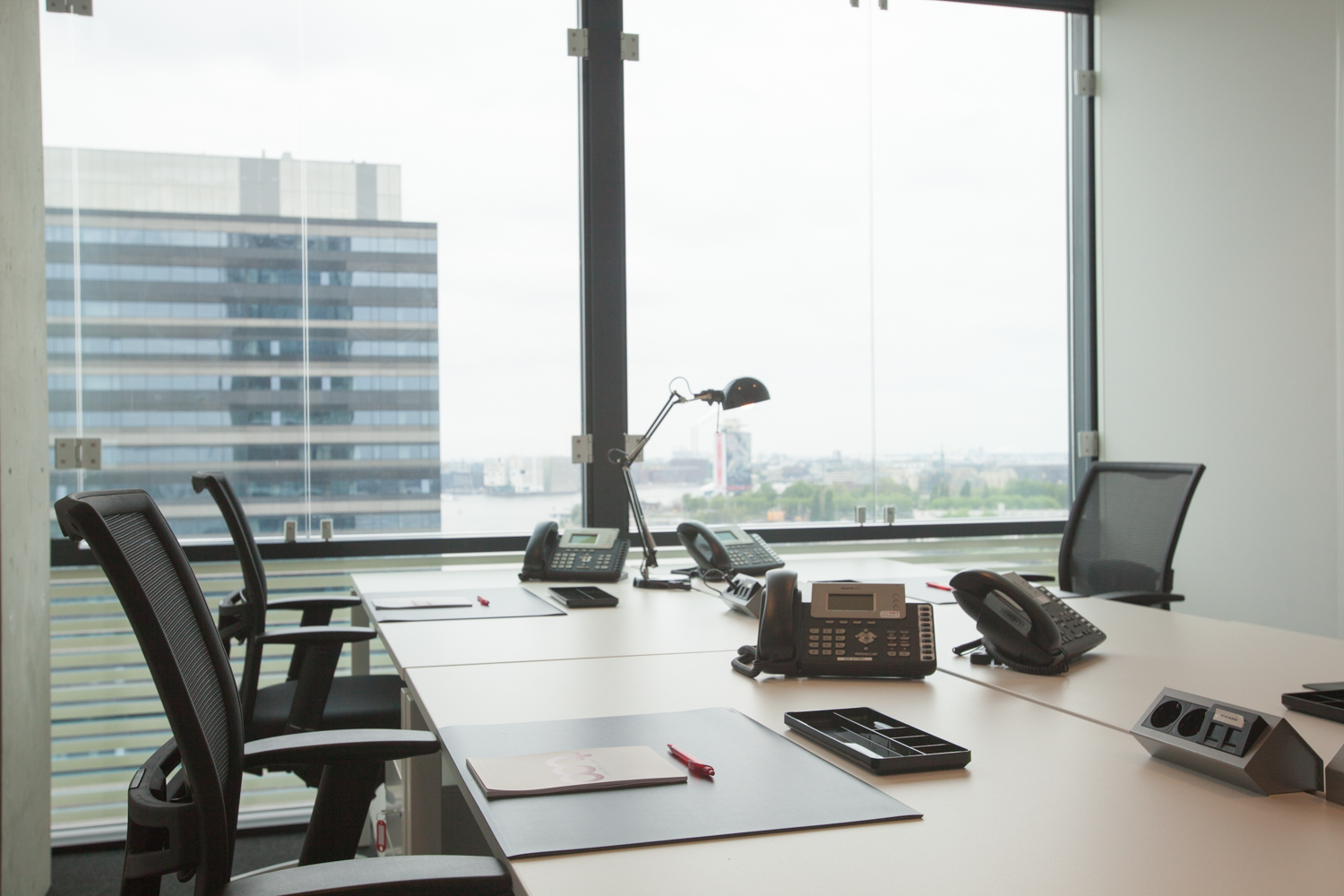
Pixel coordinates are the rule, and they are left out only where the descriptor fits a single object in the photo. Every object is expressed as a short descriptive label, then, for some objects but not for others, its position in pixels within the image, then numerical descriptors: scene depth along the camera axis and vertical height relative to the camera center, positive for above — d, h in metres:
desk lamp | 2.87 +0.09
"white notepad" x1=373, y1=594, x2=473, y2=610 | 2.47 -0.42
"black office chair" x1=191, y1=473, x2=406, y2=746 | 2.26 -0.56
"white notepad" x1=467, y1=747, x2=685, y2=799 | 1.08 -0.38
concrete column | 2.52 -0.12
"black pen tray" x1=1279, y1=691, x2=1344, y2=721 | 1.42 -0.40
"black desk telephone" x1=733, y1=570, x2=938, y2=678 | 1.65 -0.34
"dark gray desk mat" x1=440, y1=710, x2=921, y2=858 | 0.97 -0.39
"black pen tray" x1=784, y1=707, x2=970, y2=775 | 1.16 -0.38
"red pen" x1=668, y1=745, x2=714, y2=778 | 1.13 -0.38
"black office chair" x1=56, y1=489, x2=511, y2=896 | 0.96 -0.38
